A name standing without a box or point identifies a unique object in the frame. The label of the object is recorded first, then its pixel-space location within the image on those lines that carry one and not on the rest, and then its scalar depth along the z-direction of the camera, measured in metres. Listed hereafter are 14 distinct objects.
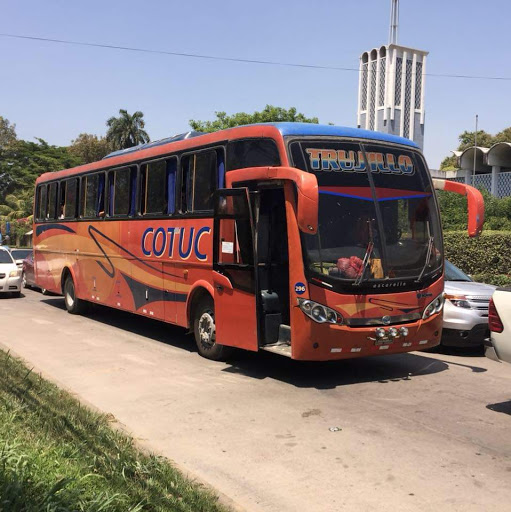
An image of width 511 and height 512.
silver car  9.91
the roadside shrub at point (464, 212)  24.02
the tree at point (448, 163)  56.14
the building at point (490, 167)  30.09
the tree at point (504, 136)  52.01
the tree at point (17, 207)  57.66
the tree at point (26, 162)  64.38
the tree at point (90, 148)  66.19
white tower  79.38
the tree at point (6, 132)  74.62
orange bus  7.50
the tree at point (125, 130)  64.06
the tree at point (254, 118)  39.25
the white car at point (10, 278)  18.50
